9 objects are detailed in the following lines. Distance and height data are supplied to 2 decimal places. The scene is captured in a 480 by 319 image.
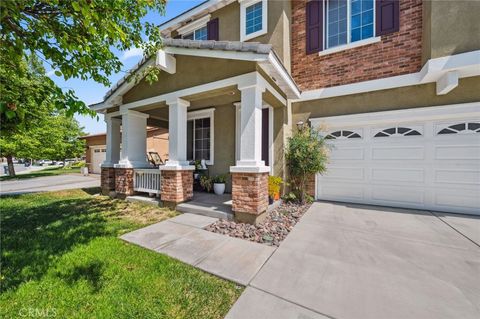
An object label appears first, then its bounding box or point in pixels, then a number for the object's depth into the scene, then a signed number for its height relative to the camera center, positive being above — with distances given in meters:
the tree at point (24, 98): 2.20 +0.73
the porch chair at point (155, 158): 12.91 -0.11
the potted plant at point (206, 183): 7.71 -1.01
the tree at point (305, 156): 6.25 +0.03
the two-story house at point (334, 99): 4.80 +1.75
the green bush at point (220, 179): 7.54 -0.84
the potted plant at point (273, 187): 5.82 -0.89
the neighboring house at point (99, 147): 16.95 +0.79
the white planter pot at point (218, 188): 7.43 -1.15
